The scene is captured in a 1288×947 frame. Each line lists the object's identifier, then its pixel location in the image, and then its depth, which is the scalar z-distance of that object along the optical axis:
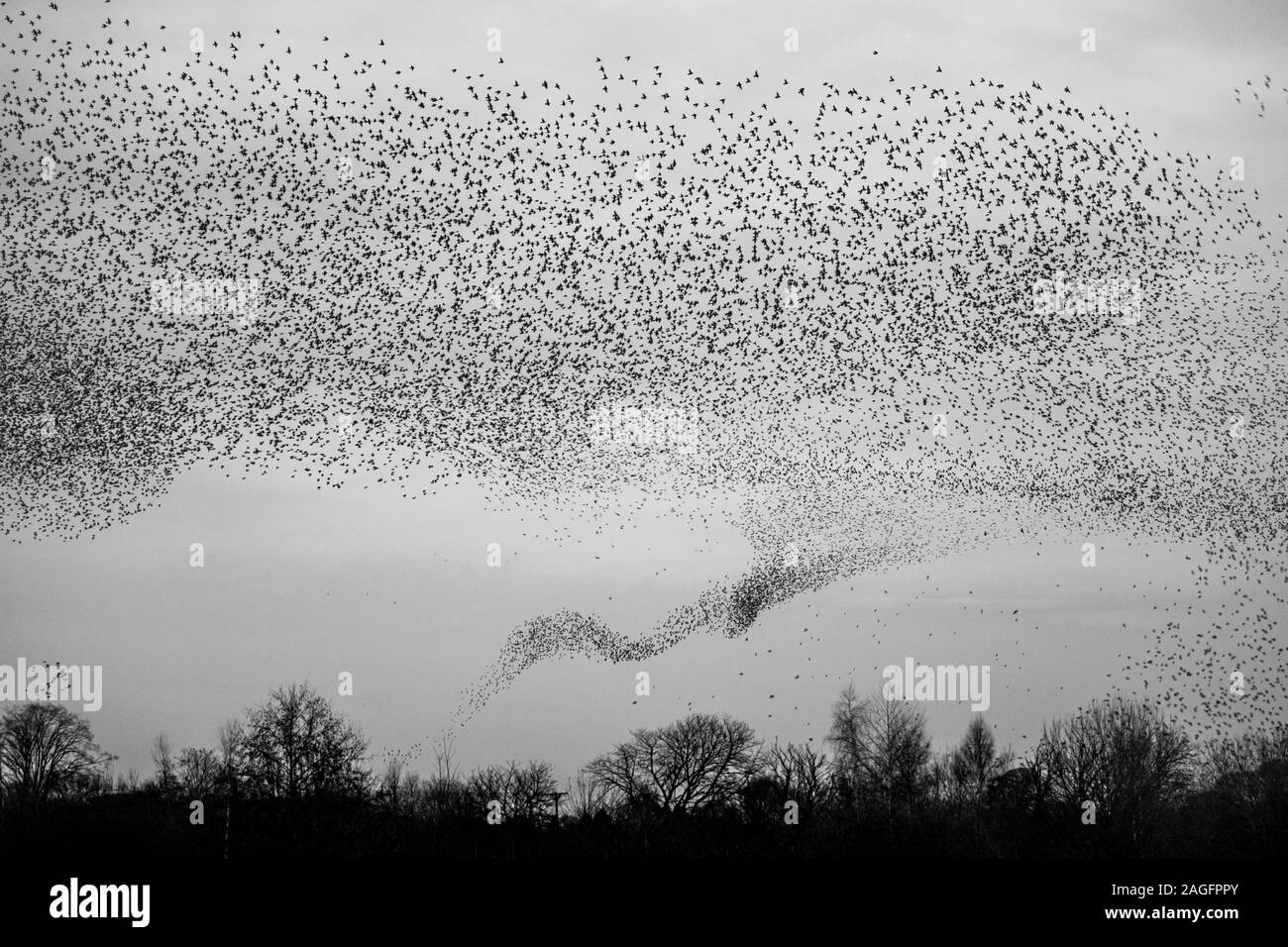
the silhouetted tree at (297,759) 64.38
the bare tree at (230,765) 63.22
